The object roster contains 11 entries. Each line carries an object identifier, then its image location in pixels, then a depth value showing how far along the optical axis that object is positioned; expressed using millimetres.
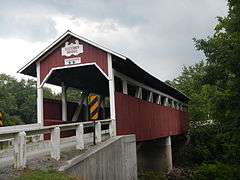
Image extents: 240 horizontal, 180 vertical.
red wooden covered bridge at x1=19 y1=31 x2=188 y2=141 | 9199
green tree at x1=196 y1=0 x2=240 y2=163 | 11075
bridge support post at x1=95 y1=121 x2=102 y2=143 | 7543
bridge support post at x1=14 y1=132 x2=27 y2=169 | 4964
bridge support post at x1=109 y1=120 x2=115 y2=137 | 8719
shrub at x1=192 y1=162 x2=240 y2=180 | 11130
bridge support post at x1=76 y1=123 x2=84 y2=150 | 6662
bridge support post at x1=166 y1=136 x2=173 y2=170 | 15829
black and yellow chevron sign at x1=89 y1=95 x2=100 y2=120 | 7043
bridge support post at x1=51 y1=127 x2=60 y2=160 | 5740
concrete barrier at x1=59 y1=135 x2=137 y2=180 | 5922
